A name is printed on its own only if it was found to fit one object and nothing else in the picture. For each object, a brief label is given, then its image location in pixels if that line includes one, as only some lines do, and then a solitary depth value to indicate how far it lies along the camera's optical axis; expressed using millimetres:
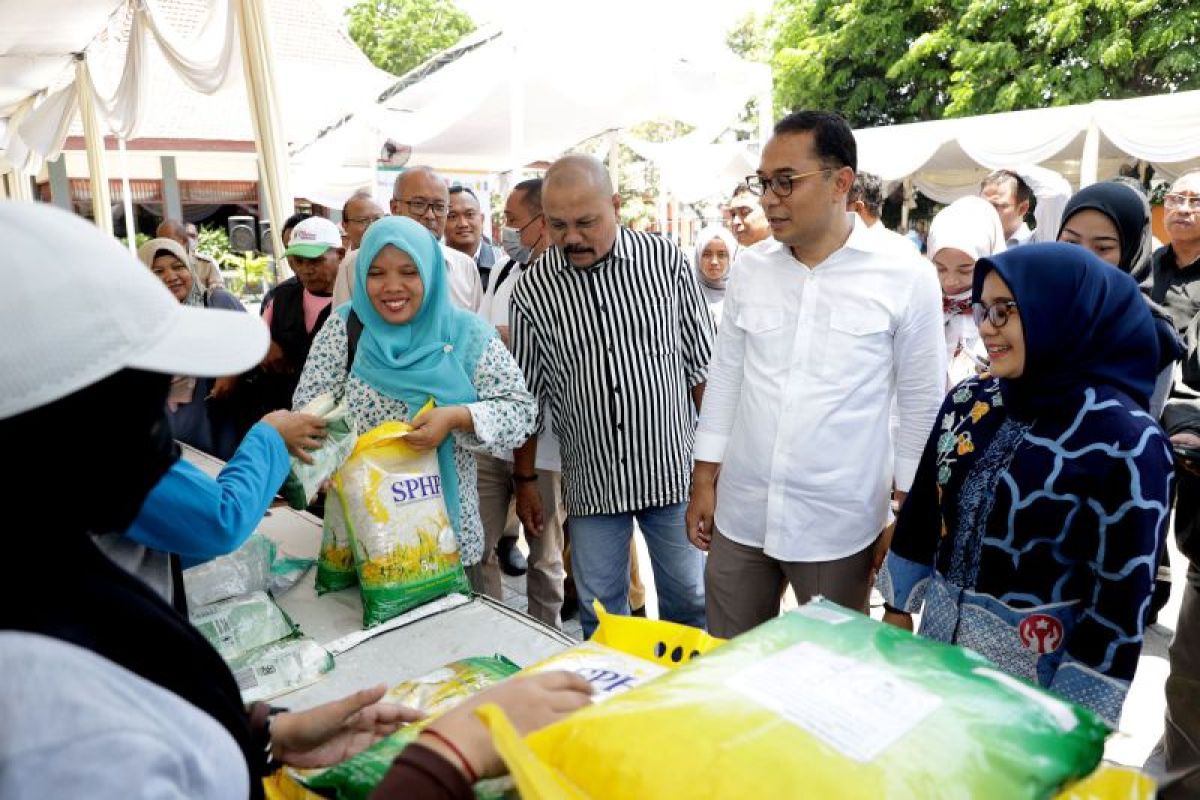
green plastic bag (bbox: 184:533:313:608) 1780
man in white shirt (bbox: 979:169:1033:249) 4379
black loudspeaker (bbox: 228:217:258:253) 16719
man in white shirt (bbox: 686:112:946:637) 2150
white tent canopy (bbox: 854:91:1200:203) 9695
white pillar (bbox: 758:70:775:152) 7207
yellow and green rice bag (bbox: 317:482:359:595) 1972
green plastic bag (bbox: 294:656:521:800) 1037
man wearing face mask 3242
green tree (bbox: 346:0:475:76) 32250
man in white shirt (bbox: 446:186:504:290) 4340
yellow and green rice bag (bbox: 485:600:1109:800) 701
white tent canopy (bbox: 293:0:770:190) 6215
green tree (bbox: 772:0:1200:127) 15609
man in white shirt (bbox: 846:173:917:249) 3162
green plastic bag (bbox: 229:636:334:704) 1568
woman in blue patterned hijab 1467
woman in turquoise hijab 2205
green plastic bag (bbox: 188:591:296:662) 1655
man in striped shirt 2627
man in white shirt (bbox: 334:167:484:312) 3889
